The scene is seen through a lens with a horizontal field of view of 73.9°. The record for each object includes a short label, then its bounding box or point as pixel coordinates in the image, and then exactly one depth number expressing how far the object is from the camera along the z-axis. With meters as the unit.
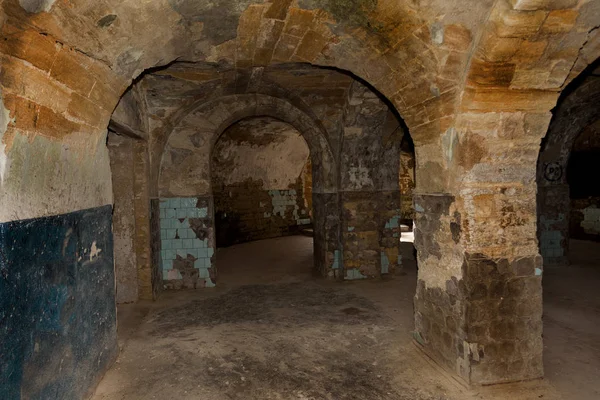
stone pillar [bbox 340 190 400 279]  6.88
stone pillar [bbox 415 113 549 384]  3.19
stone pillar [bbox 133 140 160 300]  5.87
